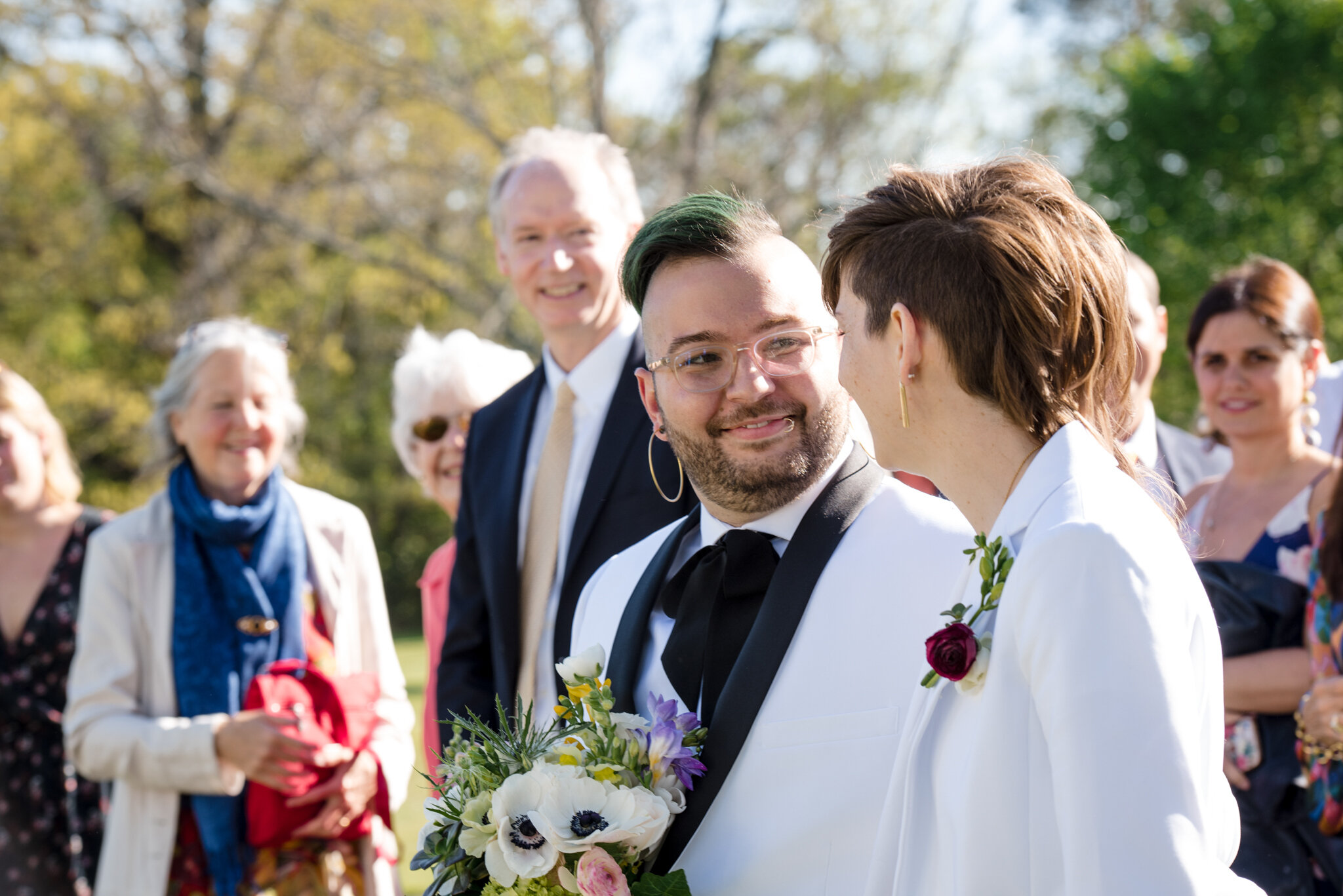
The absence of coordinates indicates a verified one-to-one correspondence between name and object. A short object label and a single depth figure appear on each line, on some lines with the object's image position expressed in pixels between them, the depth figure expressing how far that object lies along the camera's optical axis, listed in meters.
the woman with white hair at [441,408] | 4.68
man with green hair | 2.17
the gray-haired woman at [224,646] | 3.97
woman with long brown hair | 3.47
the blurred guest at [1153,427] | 3.59
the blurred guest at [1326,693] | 3.26
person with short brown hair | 1.45
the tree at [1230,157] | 16.48
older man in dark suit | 3.40
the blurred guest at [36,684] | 4.48
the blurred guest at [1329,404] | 4.88
